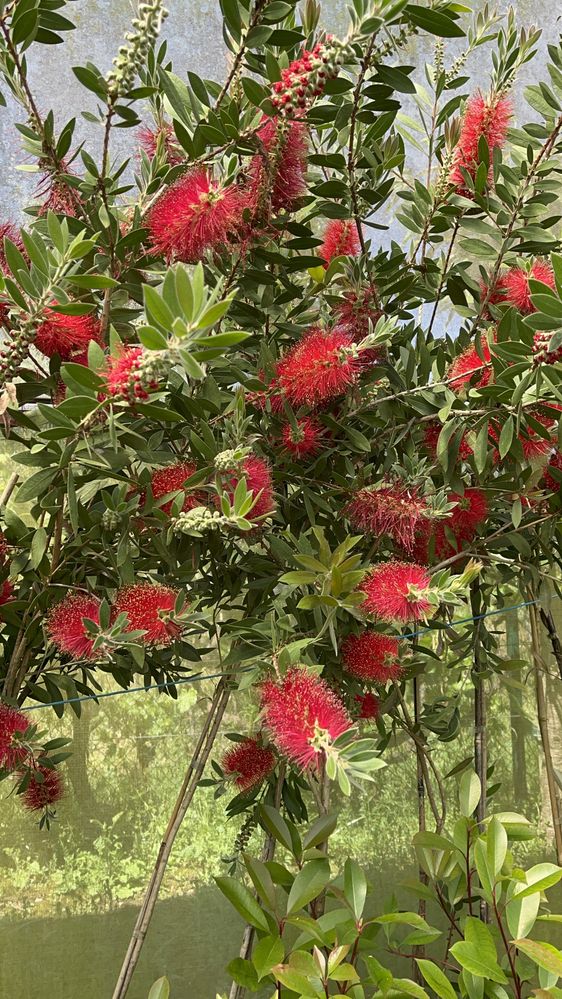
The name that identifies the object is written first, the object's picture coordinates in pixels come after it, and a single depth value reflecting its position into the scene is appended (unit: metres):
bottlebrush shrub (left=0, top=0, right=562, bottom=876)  0.65
